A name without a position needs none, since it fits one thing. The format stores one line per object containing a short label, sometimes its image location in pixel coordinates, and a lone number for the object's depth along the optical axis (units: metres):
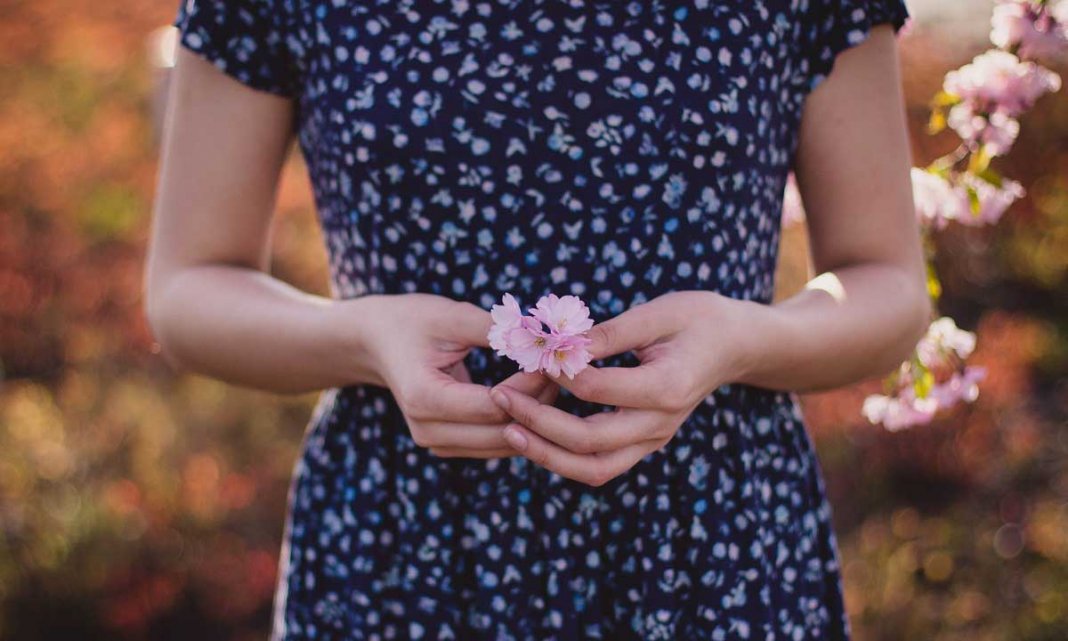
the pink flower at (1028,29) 1.27
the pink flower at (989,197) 1.42
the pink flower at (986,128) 1.36
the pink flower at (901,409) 1.44
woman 1.10
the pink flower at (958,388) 1.44
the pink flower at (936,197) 1.44
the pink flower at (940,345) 1.46
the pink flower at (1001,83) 1.33
